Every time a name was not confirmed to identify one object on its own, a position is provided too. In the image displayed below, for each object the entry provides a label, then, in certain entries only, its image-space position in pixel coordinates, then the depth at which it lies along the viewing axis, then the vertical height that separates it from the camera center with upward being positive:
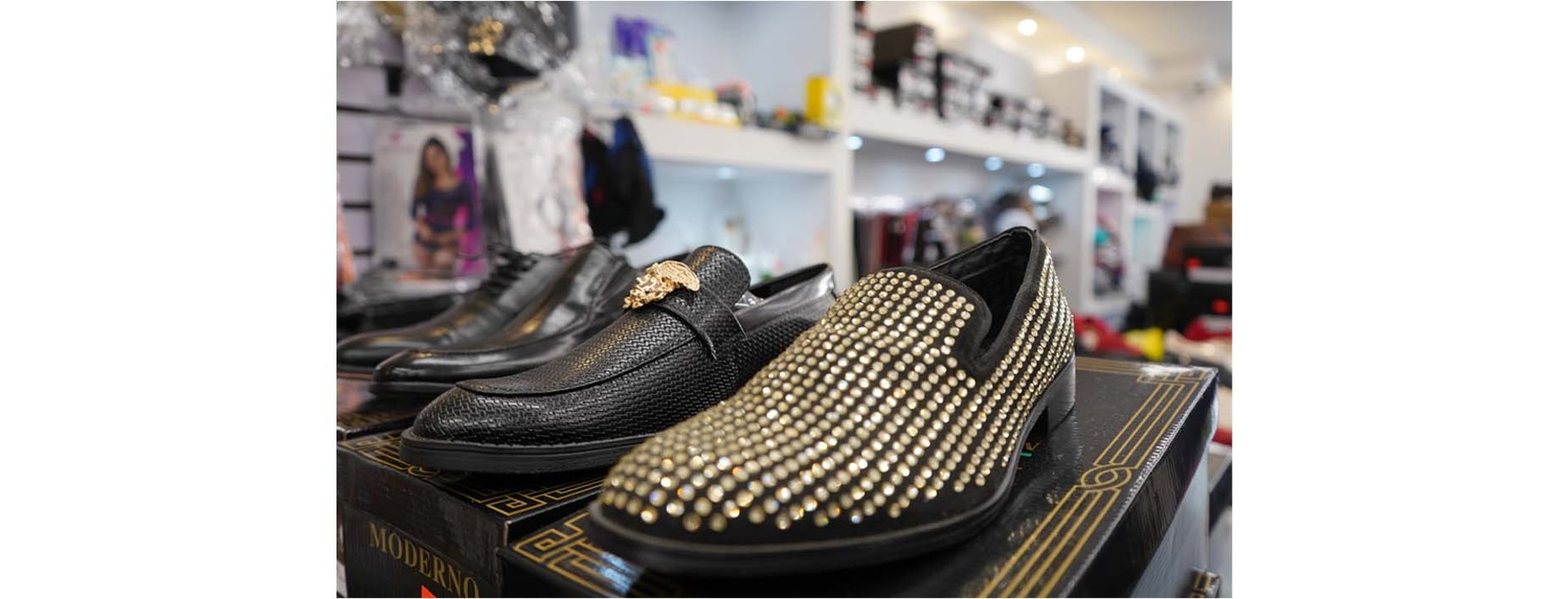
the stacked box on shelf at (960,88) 2.76 +0.76
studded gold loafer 0.28 -0.06
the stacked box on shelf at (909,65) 2.60 +0.80
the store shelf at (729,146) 1.66 +0.35
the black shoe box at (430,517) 0.39 -0.12
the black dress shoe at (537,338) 0.59 -0.03
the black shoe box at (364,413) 0.56 -0.09
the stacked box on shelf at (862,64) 2.31 +0.70
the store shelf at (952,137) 2.32 +0.57
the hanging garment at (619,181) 1.60 +0.24
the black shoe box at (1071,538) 0.30 -0.11
